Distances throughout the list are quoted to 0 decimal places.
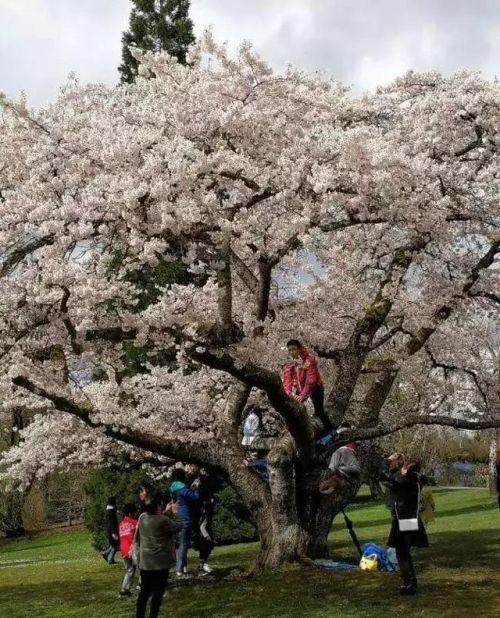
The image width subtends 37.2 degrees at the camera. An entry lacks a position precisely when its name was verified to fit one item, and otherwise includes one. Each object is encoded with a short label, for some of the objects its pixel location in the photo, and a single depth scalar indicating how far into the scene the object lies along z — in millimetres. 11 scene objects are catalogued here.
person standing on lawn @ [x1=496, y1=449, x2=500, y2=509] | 13325
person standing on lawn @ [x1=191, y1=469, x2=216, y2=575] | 11242
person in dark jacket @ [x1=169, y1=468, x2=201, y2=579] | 10838
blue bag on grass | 10555
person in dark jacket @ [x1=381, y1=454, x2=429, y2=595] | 8477
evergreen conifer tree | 26359
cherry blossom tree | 9078
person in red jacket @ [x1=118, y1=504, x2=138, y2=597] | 9789
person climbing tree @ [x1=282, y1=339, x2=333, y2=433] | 9961
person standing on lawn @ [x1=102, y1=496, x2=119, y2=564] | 12956
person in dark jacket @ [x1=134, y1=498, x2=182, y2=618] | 7441
